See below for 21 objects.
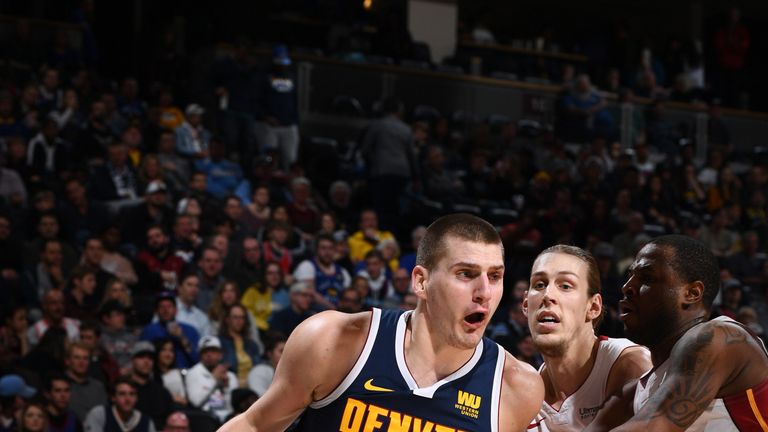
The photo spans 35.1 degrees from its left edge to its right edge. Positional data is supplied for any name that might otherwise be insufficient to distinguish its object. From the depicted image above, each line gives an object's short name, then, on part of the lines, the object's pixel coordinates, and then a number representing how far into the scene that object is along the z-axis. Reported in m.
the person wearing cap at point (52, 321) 10.31
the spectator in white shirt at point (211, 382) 10.23
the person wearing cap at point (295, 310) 11.71
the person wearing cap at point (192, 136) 14.12
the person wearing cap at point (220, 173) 13.72
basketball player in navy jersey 4.33
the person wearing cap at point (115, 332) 10.58
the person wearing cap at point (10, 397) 9.41
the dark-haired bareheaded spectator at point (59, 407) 9.52
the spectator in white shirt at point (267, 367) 10.55
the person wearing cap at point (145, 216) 12.11
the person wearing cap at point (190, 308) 11.08
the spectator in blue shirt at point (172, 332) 10.51
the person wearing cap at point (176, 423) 9.73
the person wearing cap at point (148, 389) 9.88
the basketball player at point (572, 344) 4.79
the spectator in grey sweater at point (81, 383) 9.79
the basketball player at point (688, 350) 3.95
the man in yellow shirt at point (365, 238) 13.47
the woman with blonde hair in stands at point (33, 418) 9.12
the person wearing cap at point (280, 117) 15.20
